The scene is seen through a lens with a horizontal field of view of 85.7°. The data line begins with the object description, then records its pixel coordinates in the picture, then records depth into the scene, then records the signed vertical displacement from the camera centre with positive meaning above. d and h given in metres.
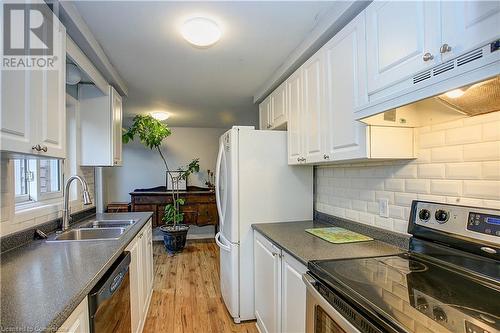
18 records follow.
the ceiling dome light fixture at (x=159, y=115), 4.06 +0.85
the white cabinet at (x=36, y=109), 1.10 +0.29
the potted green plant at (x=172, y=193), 3.85 -0.41
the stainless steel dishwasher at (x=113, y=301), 1.10 -0.61
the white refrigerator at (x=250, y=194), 2.31 -0.22
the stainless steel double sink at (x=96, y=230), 1.95 -0.47
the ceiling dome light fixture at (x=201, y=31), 1.65 +0.88
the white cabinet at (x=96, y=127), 2.58 +0.42
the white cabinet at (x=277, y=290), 1.48 -0.77
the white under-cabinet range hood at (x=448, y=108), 0.93 +0.26
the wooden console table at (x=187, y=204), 4.61 -0.60
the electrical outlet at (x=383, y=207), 1.65 -0.25
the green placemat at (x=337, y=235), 1.69 -0.45
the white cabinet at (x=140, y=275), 1.85 -0.84
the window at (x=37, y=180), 1.88 -0.07
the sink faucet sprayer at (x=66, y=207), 1.97 -0.27
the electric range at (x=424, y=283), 0.81 -0.45
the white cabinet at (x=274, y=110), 2.48 +0.61
